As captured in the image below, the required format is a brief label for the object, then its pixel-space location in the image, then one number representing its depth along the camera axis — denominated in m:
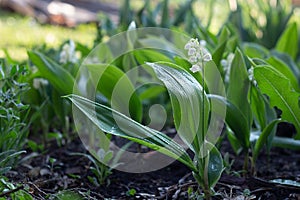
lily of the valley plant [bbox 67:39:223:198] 1.00
